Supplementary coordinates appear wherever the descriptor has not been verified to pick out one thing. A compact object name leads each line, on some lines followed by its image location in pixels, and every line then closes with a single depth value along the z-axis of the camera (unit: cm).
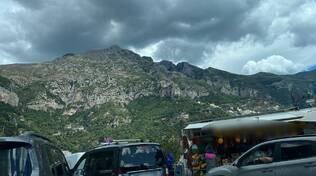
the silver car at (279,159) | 556
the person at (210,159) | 1041
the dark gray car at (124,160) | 657
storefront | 1003
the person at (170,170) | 743
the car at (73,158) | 1223
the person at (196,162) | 1122
